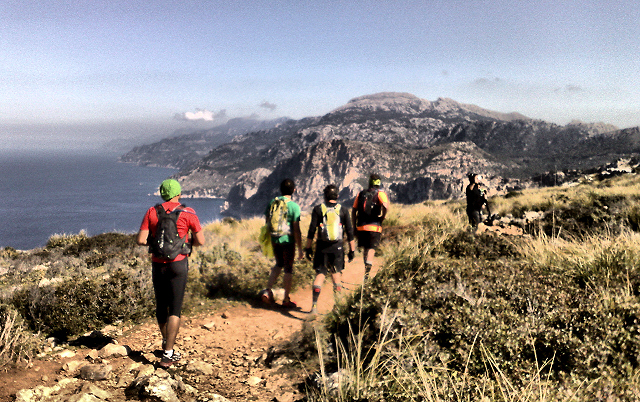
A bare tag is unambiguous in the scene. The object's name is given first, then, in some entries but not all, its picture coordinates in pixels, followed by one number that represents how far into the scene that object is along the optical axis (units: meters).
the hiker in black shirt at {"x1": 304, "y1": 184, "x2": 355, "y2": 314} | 5.45
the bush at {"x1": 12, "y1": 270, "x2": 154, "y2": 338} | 4.61
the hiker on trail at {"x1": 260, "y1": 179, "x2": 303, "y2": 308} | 5.44
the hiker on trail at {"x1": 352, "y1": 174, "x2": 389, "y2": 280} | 6.36
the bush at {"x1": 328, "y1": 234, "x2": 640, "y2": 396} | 2.81
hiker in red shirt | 3.64
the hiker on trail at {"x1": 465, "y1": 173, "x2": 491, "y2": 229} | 9.69
